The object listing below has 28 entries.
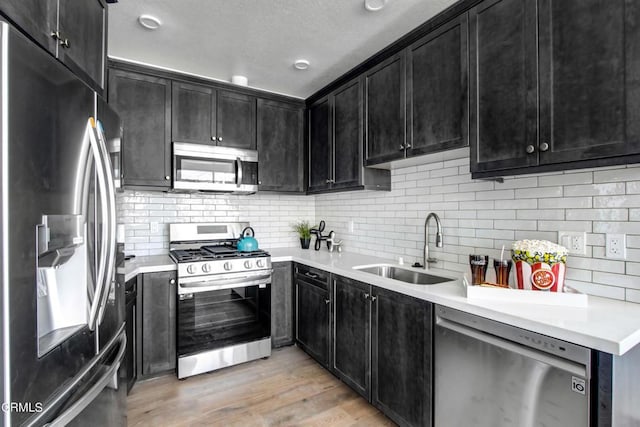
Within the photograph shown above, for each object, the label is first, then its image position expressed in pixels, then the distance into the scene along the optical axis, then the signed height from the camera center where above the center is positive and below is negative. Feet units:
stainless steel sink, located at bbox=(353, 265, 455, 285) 7.33 -1.56
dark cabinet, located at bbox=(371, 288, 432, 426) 5.60 -2.80
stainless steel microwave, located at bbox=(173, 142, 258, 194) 9.28 +1.38
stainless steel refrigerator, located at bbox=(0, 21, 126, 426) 2.73 -0.32
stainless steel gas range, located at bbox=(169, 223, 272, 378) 8.38 -2.64
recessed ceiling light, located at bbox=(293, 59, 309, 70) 8.69 +4.18
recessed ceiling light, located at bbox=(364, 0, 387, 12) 6.14 +4.12
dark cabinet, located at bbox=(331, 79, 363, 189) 8.84 +2.29
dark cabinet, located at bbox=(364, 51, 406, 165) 7.39 +2.56
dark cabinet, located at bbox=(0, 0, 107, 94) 3.44 +2.36
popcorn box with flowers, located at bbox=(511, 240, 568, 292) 4.72 -0.80
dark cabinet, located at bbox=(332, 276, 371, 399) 7.03 -2.85
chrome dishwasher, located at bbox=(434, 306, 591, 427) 3.75 -2.24
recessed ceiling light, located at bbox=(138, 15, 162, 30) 6.66 +4.14
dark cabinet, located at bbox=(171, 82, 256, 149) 9.37 +3.03
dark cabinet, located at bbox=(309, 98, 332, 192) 10.28 +2.26
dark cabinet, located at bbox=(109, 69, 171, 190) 8.64 +2.50
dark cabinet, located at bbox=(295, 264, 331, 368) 8.52 -2.92
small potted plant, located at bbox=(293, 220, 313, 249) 12.00 -0.86
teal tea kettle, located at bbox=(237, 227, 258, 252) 9.94 -0.99
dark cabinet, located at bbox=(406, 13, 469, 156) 6.00 +2.52
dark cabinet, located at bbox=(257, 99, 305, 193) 10.76 +2.34
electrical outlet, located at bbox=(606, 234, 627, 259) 4.79 -0.52
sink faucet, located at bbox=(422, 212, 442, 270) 7.50 -0.57
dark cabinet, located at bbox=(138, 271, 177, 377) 8.13 -2.89
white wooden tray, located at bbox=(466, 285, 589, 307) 4.50 -1.25
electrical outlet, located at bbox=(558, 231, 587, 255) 5.22 -0.48
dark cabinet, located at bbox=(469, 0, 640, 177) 4.06 +1.92
